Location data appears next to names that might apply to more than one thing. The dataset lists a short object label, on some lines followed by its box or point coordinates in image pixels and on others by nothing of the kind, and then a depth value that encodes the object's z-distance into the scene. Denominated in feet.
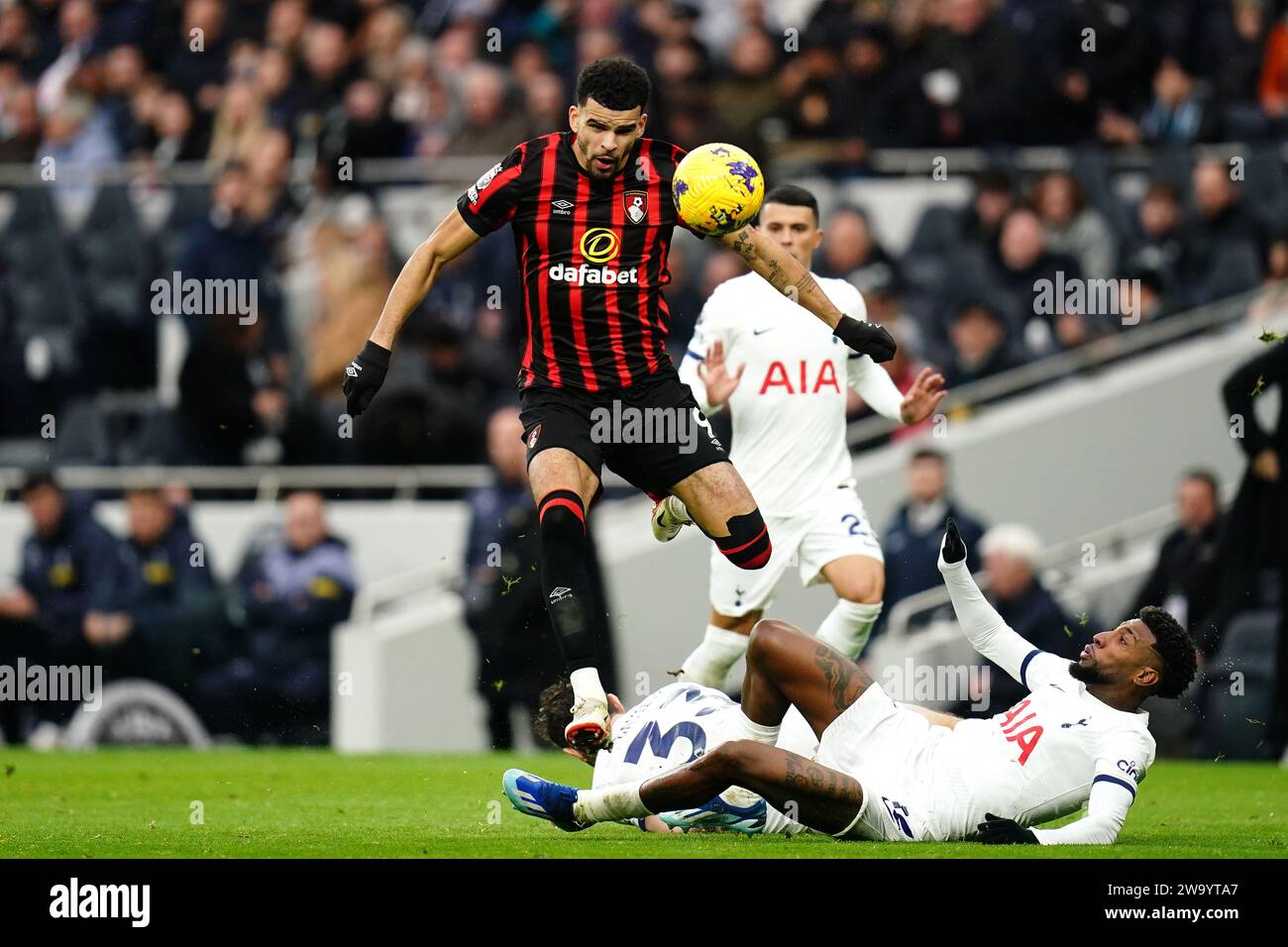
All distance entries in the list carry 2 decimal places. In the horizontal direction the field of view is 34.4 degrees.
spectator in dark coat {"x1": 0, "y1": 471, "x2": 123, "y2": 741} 46.88
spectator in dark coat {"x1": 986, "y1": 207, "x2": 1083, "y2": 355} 47.29
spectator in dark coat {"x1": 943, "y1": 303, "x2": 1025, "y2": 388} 46.80
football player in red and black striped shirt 27.58
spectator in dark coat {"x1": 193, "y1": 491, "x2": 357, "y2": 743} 45.47
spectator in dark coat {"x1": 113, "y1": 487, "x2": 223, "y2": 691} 46.44
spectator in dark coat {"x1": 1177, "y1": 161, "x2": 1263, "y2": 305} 47.01
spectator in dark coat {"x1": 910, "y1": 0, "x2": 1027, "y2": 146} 51.39
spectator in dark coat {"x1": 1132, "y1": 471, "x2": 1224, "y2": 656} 41.32
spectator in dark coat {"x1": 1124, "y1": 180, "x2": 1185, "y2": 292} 47.65
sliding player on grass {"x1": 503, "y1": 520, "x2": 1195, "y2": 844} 24.98
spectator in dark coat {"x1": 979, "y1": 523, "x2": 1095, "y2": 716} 40.63
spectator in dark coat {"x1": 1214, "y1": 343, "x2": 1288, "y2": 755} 41.37
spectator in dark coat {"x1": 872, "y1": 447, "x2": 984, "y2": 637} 41.70
